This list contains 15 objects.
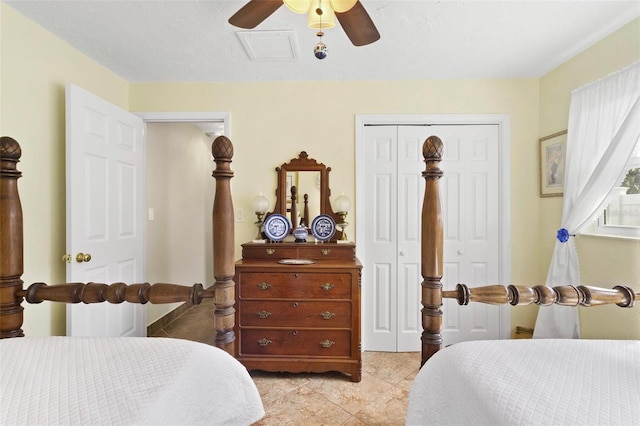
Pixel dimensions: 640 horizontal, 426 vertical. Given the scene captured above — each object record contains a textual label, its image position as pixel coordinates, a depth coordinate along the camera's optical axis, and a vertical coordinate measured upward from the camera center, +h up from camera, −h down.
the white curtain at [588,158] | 1.87 +0.36
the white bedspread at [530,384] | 0.68 -0.46
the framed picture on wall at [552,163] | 2.42 +0.40
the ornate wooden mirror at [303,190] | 2.71 +0.20
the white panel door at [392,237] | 2.73 -0.24
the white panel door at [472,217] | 2.72 -0.06
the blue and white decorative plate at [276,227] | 2.56 -0.13
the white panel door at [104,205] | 2.04 +0.06
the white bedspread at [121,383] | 0.69 -0.45
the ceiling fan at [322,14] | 1.38 +0.96
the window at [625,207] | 1.92 +0.02
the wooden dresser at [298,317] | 2.21 -0.79
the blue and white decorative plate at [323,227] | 2.57 -0.13
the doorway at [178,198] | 3.05 +0.18
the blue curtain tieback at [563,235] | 2.27 -0.19
